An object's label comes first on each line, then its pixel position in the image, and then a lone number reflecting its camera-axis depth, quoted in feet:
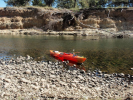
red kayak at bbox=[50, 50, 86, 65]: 30.55
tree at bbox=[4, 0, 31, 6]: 144.87
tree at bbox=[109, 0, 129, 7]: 138.45
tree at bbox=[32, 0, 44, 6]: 155.07
